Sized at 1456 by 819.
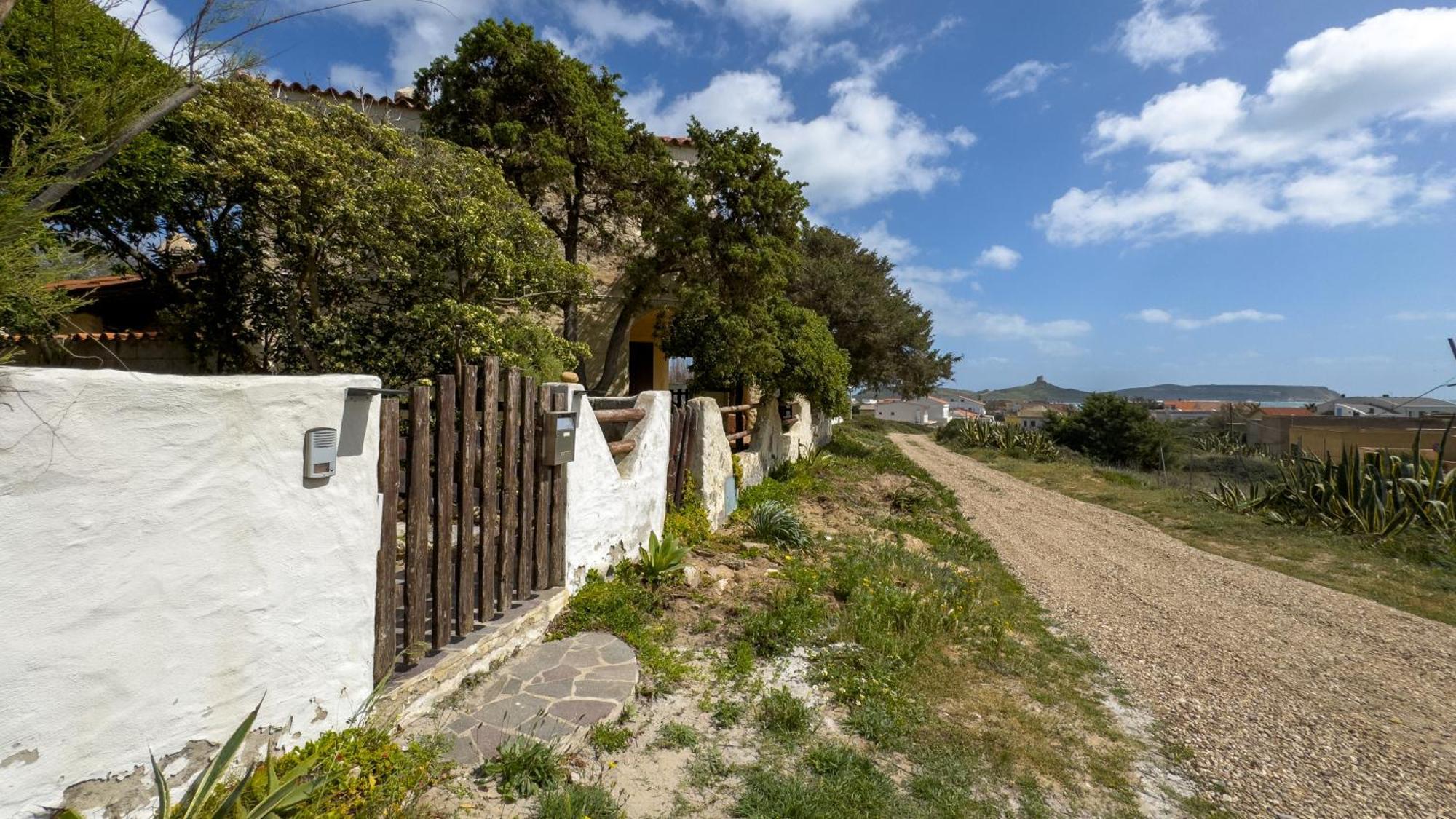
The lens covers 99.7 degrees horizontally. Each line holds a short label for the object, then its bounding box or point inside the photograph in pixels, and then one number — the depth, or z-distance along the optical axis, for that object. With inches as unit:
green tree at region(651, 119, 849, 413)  445.4
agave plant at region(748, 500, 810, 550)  290.4
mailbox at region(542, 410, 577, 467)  178.9
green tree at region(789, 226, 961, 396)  854.5
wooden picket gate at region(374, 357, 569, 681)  128.4
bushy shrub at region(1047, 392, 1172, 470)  1138.0
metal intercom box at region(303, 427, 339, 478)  105.7
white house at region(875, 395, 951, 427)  2955.2
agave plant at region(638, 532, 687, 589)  219.9
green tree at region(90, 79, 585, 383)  258.5
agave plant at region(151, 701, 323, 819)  88.7
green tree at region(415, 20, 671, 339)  420.8
